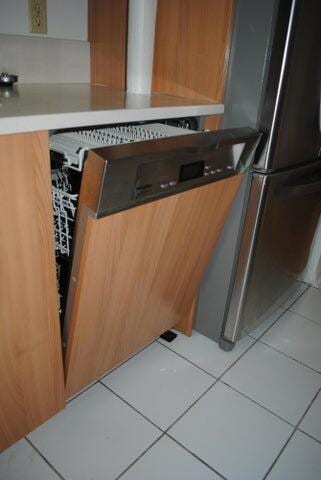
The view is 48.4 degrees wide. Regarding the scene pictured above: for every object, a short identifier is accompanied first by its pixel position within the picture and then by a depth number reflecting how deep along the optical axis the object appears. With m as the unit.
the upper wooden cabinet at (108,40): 1.30
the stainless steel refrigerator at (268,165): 1.02
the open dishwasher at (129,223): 0.74
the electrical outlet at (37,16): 1.20
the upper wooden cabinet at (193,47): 1.09
